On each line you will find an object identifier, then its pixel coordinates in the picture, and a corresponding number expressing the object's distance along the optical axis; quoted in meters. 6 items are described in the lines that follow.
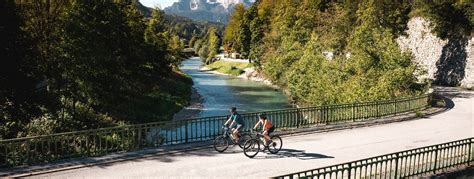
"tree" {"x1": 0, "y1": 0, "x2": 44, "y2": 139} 17.16
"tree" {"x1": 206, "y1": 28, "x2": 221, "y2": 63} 122.75
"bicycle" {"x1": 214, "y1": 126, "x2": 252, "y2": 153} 17.22
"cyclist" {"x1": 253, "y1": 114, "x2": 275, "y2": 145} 17.02
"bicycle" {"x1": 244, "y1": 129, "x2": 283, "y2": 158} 16.69
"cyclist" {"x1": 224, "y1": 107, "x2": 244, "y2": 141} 17.11
